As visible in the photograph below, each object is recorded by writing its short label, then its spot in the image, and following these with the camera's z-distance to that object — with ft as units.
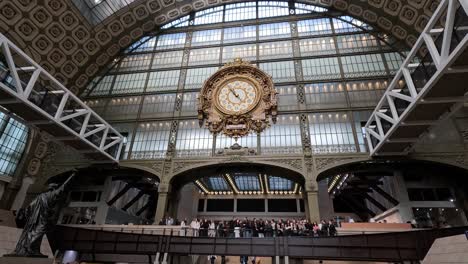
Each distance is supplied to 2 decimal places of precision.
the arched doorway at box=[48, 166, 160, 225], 82.17
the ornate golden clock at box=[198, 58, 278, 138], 75.82
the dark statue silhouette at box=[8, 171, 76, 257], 27.99
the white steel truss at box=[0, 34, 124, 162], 53.06
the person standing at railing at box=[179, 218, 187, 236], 58.94
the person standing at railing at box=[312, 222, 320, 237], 54.90
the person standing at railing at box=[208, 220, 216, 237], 57.00
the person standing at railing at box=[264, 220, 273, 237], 57.82
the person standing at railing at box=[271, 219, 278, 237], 55.87
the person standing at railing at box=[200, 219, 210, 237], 58.76
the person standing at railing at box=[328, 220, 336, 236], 55.57
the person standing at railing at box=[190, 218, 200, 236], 58.76
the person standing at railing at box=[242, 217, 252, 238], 57.06
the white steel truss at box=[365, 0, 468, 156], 36.70
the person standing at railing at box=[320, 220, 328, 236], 55.11
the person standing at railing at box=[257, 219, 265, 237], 57.31
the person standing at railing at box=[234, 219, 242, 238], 57.33
